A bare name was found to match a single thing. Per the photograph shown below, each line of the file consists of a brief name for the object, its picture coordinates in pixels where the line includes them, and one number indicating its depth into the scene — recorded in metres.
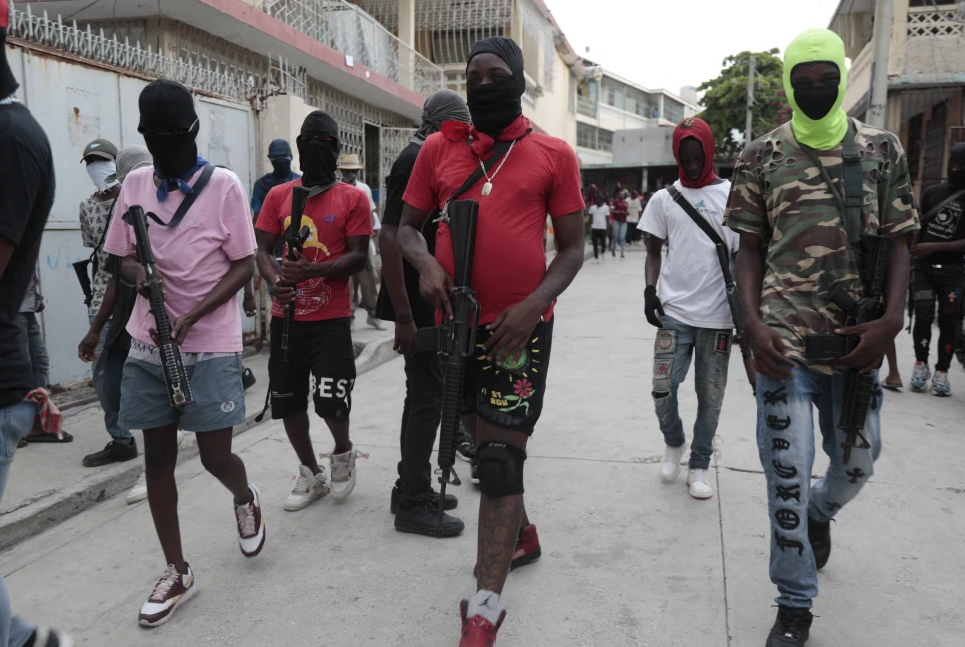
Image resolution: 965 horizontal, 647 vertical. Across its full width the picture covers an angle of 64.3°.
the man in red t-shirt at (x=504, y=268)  2.44
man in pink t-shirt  2.71
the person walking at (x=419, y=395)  3.39
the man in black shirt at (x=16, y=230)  1.78
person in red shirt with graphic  3.57
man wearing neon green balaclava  2.39
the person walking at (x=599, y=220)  19.73
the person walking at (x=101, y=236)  4.23
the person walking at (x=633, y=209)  22.36
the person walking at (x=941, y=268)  5.58
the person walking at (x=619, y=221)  21.92
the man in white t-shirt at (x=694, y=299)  3.77
